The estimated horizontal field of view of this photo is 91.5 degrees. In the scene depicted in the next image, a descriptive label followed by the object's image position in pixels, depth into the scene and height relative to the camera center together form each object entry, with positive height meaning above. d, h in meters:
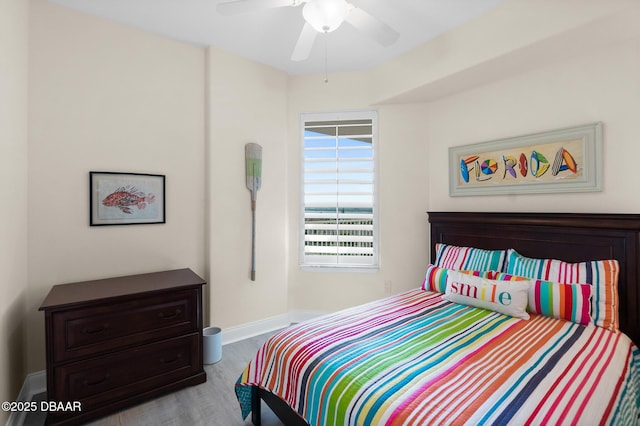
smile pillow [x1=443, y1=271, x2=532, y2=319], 2.05 -0.57
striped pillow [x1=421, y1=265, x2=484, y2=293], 2.56 -0.57
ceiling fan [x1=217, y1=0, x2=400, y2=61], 1.70 +1.12
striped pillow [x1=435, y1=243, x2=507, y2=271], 2.50 -0.40
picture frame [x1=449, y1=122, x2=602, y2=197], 2.21 +0.39
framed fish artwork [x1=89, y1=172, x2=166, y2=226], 2.45 +0.11
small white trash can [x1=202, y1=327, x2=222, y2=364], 2.65 -1.16
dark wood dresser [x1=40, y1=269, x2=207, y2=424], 1.86 -0.86
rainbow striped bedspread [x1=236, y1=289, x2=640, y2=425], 1.17 -0.72
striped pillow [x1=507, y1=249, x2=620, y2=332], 1.90 -0.44
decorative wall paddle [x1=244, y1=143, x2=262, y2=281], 3.14 +0.37
